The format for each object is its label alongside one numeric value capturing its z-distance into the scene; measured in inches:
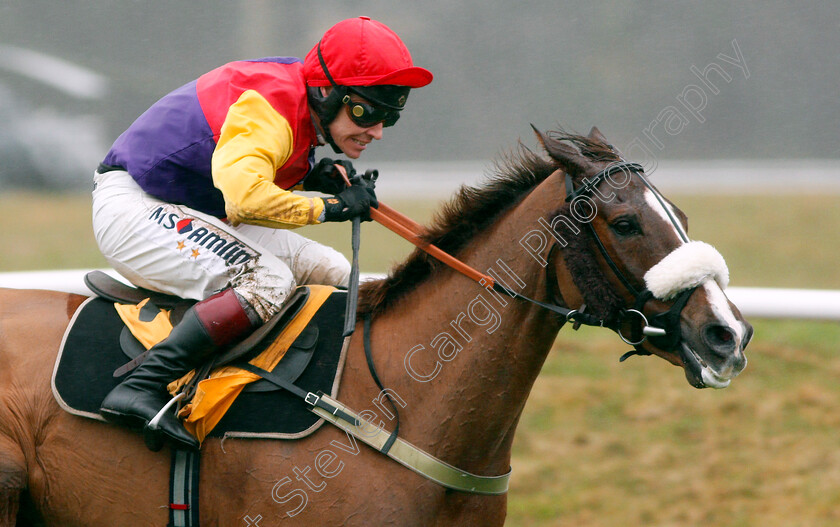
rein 198.5
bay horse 202.7
